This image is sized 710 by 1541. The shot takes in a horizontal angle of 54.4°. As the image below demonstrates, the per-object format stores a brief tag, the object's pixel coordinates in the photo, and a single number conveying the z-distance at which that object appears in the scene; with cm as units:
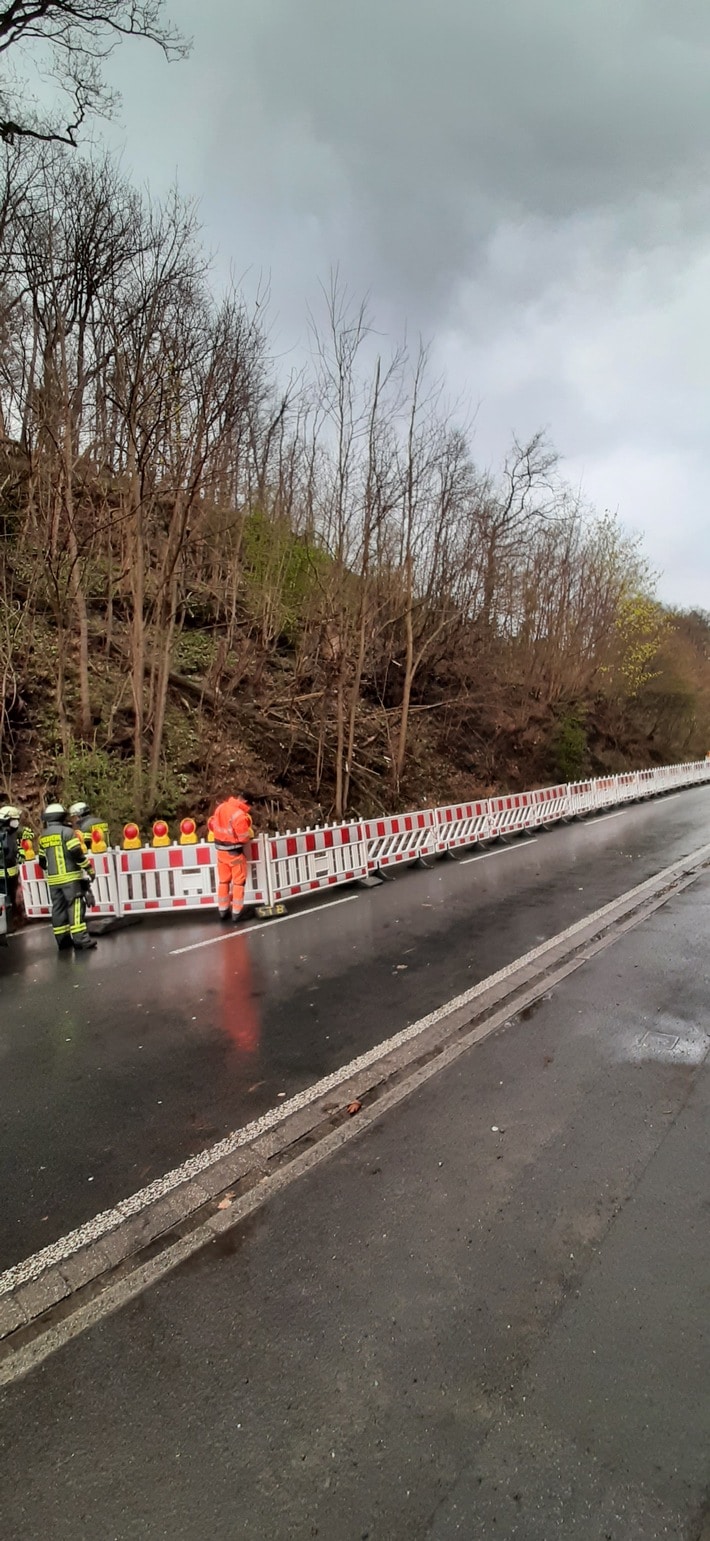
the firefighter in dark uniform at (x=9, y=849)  905
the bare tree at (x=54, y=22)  1053
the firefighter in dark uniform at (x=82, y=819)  888
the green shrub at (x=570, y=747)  3033
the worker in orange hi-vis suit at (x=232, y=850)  948
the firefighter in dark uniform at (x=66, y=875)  828
